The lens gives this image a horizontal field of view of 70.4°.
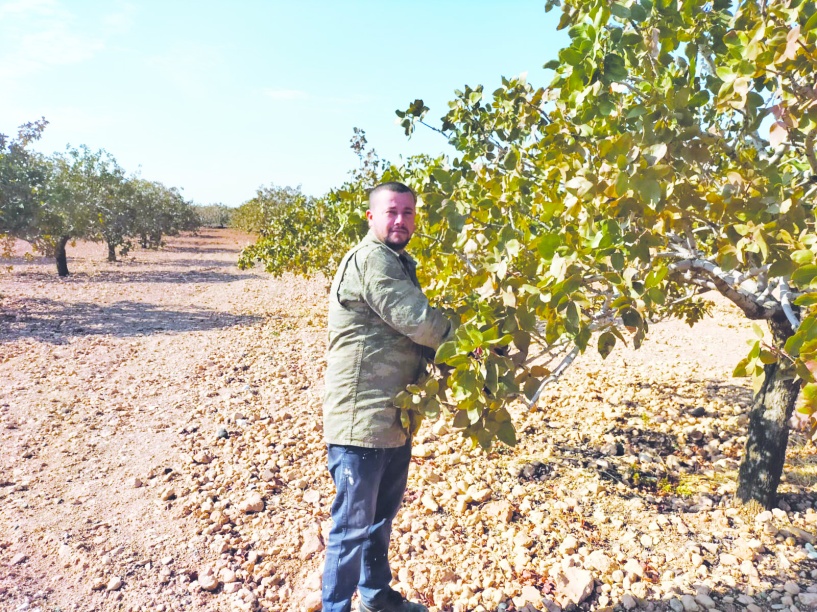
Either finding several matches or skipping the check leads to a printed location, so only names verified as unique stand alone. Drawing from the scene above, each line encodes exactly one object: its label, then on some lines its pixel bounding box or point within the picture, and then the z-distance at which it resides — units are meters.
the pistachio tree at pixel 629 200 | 1.81
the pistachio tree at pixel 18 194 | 13.95
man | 2.49
